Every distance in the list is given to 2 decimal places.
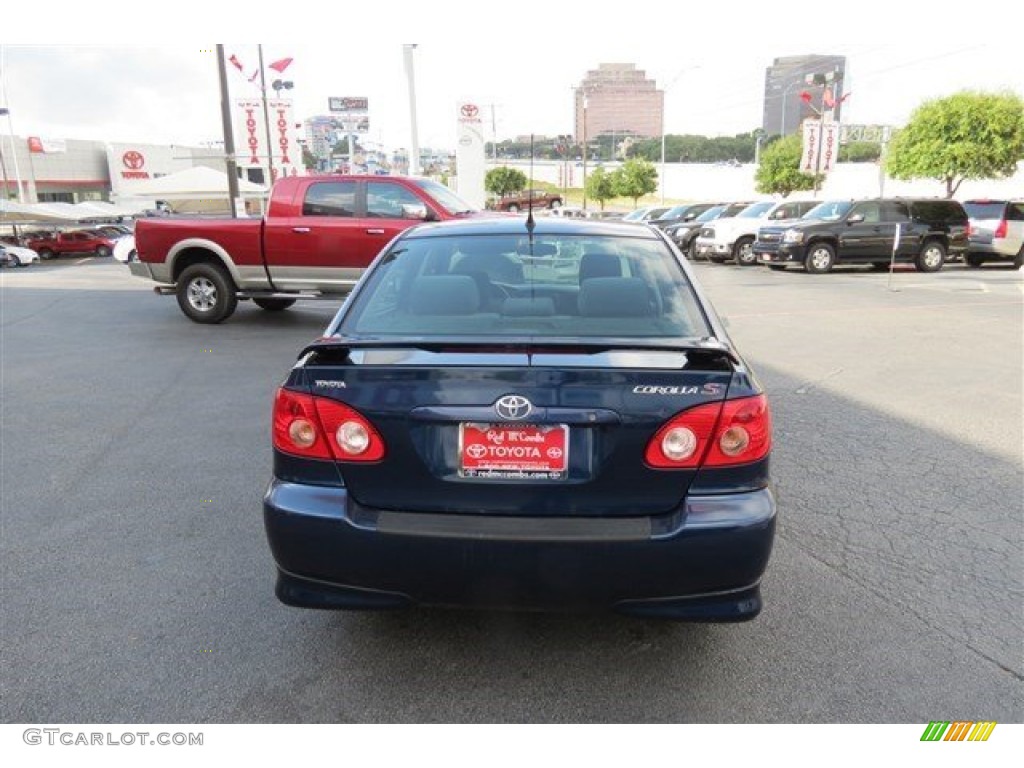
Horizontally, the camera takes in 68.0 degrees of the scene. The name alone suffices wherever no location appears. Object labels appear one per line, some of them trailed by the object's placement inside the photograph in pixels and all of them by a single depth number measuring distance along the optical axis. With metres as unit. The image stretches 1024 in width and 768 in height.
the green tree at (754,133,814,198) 44.34
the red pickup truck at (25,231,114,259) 39.81
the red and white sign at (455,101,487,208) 25.89
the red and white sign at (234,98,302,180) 20.55
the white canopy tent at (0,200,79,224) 43.69
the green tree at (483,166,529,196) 71.19
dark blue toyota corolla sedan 2.47
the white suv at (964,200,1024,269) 19.19
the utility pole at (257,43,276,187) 21.01
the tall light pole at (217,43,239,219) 17.19
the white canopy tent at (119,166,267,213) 44.59
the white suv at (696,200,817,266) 21.38
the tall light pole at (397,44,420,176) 26.70
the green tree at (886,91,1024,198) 25.39
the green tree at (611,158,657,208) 58.47
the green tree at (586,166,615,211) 62.12
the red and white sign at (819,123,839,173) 28.55
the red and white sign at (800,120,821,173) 28.45
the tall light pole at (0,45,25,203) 61.19
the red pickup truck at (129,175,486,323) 10.26
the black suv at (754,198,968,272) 18.44
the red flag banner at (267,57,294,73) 22.55
